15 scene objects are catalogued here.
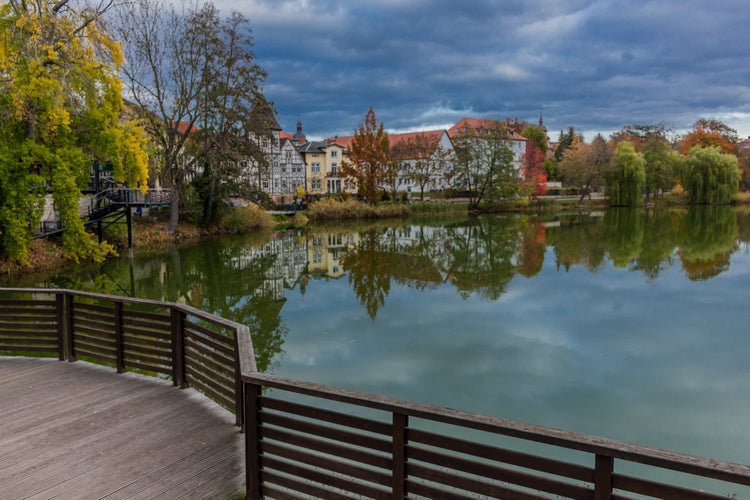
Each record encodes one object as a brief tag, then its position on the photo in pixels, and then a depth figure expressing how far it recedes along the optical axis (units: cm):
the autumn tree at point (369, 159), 5525
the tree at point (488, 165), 6081
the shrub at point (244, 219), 3800
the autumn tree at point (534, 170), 6719
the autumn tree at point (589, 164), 6288
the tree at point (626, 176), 6022
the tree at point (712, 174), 6381
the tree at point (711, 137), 8438
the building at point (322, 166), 7131
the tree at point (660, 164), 6494
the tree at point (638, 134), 7254
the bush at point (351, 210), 5138
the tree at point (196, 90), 3275
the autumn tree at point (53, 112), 1823
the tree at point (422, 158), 6169
